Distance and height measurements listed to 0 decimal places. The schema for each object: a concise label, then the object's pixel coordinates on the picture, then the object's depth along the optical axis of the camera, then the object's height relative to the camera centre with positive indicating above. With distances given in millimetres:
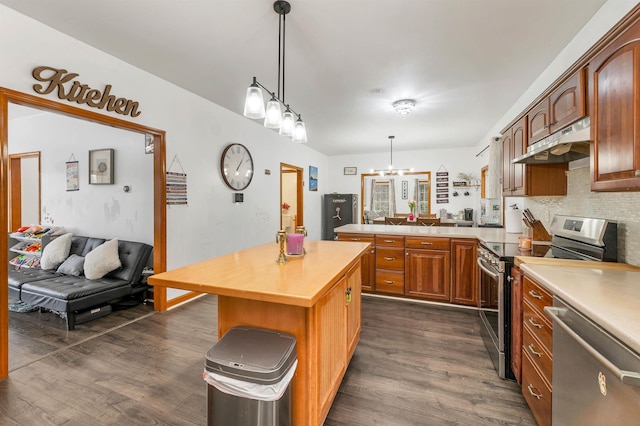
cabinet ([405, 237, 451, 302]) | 3291 -701
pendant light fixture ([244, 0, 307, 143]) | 1736 +674
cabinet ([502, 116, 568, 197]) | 2438 +330
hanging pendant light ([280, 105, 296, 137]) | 2008 +636
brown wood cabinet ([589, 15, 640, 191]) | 1188 +467
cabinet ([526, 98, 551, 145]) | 2119 +736
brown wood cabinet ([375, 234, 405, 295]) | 3473 -675
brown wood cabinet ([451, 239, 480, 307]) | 3162 -721
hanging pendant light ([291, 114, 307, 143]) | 2197 +634
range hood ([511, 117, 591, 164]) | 1542 +424
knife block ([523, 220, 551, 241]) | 2693 -205
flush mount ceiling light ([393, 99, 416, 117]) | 3553 +1394
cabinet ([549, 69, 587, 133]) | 1631 +715
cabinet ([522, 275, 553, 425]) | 1361 -758
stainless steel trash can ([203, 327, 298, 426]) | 1130 -716
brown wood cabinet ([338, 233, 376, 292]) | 3602 -700
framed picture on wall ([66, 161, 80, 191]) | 3986 +505
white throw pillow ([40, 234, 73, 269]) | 3543 -550
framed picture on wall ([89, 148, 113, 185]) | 3742 +610
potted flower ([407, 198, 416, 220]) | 6693 +135
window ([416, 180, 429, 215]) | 7059 +363
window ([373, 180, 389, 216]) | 7516 +385
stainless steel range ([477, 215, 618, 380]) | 1683 -312
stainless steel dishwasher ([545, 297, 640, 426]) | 785 -553
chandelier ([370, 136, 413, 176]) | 6276 +1009
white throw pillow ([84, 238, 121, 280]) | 3168 -591
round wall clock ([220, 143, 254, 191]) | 3934 +672
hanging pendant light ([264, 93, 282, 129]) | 1873 +667
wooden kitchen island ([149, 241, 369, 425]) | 1181 -481
